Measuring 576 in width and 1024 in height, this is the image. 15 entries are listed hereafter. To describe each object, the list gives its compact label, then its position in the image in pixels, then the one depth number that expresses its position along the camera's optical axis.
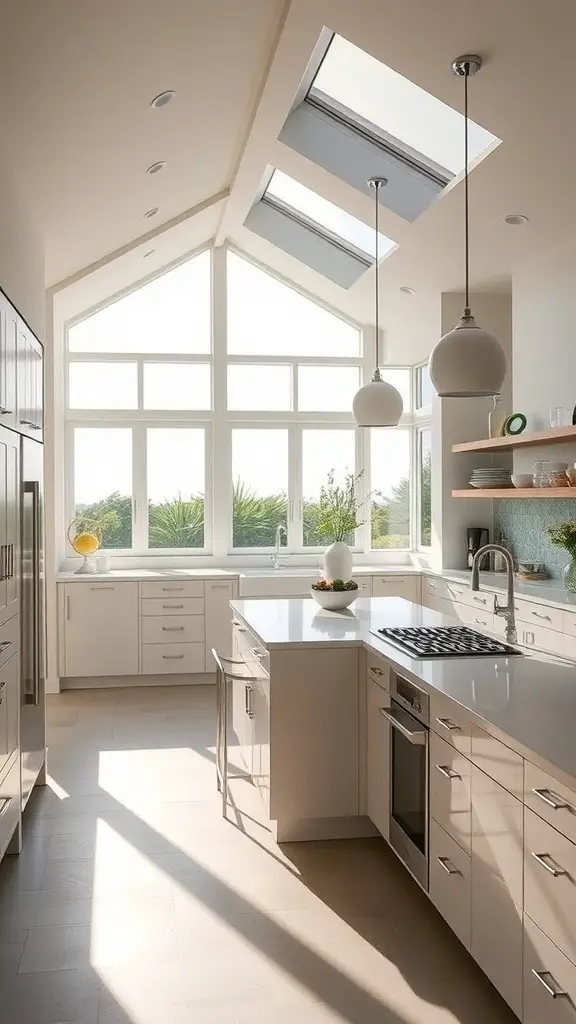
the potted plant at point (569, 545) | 4.61
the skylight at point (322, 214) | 6.16
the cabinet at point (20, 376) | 3.19
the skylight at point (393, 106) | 4.45
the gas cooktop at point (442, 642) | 3.10
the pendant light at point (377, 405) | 4.16
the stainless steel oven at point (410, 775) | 2.80
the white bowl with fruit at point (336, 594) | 4.42
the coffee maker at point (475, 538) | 6.55
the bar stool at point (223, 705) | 3.87
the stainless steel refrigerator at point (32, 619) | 3.85
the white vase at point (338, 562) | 4.49
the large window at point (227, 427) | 7.35
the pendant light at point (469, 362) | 2.74
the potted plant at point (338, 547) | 4.50
